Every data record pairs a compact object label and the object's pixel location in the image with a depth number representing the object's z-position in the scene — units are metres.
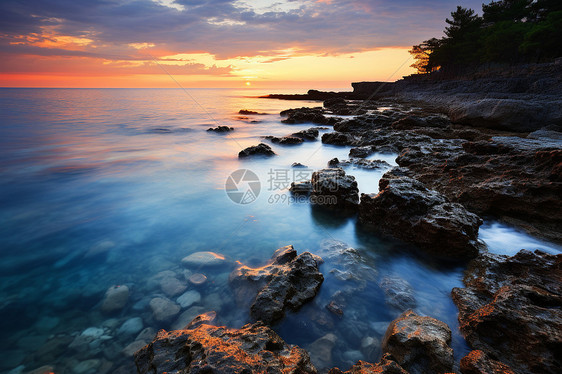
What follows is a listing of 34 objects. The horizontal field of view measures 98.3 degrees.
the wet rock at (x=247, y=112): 32.72
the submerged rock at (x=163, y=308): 3.15
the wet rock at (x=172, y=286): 3.57
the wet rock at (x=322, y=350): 2.57
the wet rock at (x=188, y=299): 3.35
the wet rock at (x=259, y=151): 11.52
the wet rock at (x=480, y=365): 2.04
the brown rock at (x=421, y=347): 2.25
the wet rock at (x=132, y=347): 2.69
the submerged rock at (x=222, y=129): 18.77
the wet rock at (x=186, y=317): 3.02
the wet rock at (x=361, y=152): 10.47
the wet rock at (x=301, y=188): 7.06
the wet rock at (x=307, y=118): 22.25
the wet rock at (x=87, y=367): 2.53
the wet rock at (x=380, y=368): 1.95
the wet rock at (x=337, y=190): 5.94
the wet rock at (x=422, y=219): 4.07
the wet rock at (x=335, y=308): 3.15
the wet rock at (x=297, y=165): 9.91
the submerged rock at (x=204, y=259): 4.18
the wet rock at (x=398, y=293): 3.32
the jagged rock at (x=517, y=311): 2.18
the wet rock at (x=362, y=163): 8.87
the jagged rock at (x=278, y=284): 3.05
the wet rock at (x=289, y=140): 14.10
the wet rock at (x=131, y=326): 2.95
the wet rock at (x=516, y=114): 10.87
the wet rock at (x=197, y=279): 3.73
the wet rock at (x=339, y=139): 13.45
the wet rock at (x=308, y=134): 15.03
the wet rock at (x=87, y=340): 2.79
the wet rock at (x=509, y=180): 4.64
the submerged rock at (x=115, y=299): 3.34
